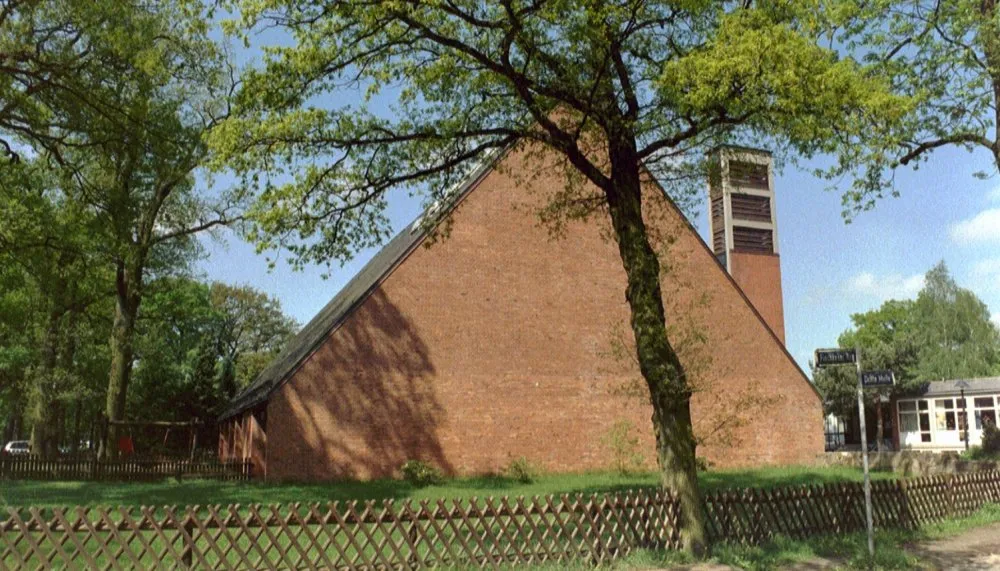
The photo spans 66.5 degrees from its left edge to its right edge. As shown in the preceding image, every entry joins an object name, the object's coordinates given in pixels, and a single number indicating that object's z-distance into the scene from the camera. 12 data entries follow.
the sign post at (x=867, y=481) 9.94
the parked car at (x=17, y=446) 57.36
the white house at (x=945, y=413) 41.88
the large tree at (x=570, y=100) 9.68
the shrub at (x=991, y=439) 28.93
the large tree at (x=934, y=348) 51.91
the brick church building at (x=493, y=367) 22.97
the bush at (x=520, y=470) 24.34
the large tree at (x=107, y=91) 16.72
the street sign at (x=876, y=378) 10.65
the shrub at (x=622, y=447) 26.67
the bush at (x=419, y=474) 22.88
